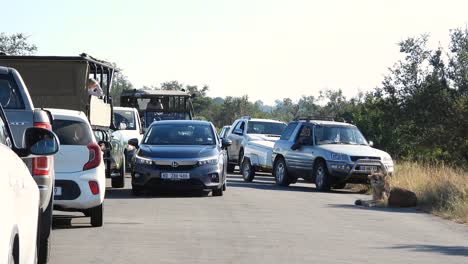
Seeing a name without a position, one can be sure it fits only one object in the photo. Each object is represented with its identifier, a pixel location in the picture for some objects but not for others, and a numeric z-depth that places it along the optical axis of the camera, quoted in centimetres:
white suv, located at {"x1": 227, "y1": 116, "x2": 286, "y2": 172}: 3488
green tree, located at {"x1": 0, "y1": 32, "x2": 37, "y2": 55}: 6831
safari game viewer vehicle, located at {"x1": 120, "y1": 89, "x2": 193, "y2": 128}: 4144
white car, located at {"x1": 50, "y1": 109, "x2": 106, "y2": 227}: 1492
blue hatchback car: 2191
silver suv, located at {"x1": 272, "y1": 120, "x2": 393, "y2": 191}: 2661
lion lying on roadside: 2208
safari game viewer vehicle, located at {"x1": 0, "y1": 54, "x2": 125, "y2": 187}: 2186
